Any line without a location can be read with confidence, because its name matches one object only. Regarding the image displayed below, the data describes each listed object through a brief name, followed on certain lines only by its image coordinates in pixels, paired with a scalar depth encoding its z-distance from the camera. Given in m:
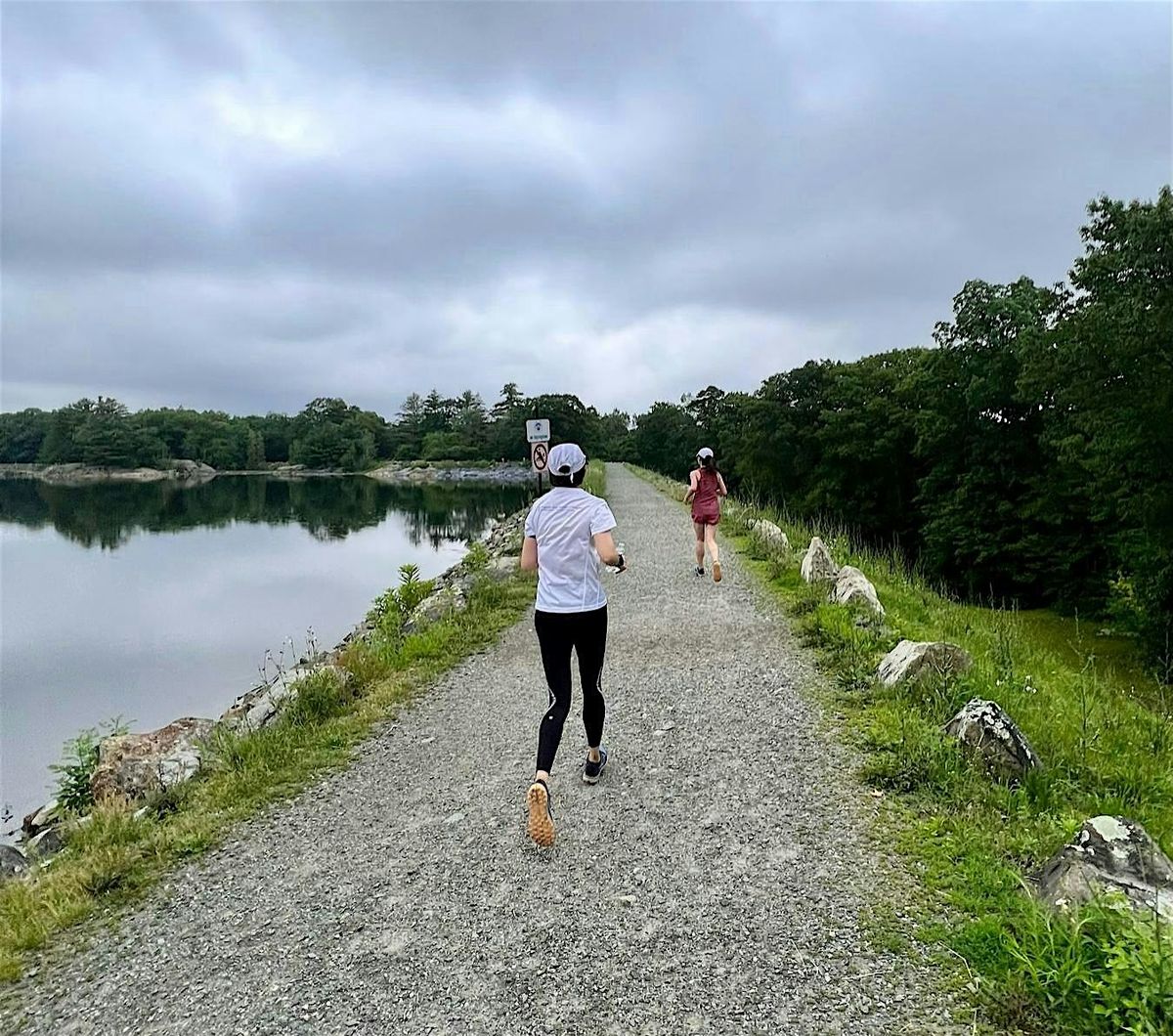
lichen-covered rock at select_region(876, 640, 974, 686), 5.62
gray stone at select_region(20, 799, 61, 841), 7.32
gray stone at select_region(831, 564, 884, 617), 8.09
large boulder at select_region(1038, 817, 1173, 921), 2.87
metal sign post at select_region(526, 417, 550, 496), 14.45
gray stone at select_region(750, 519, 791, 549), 12.90
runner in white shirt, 4.23
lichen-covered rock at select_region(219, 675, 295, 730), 6.75
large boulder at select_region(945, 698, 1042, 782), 4.31
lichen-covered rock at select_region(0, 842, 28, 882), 5.10
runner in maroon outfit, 10.65
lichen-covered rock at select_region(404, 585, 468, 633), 9.55
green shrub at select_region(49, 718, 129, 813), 6.51
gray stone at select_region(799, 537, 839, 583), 9.83
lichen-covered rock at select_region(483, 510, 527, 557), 15.03
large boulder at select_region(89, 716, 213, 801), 5.82
